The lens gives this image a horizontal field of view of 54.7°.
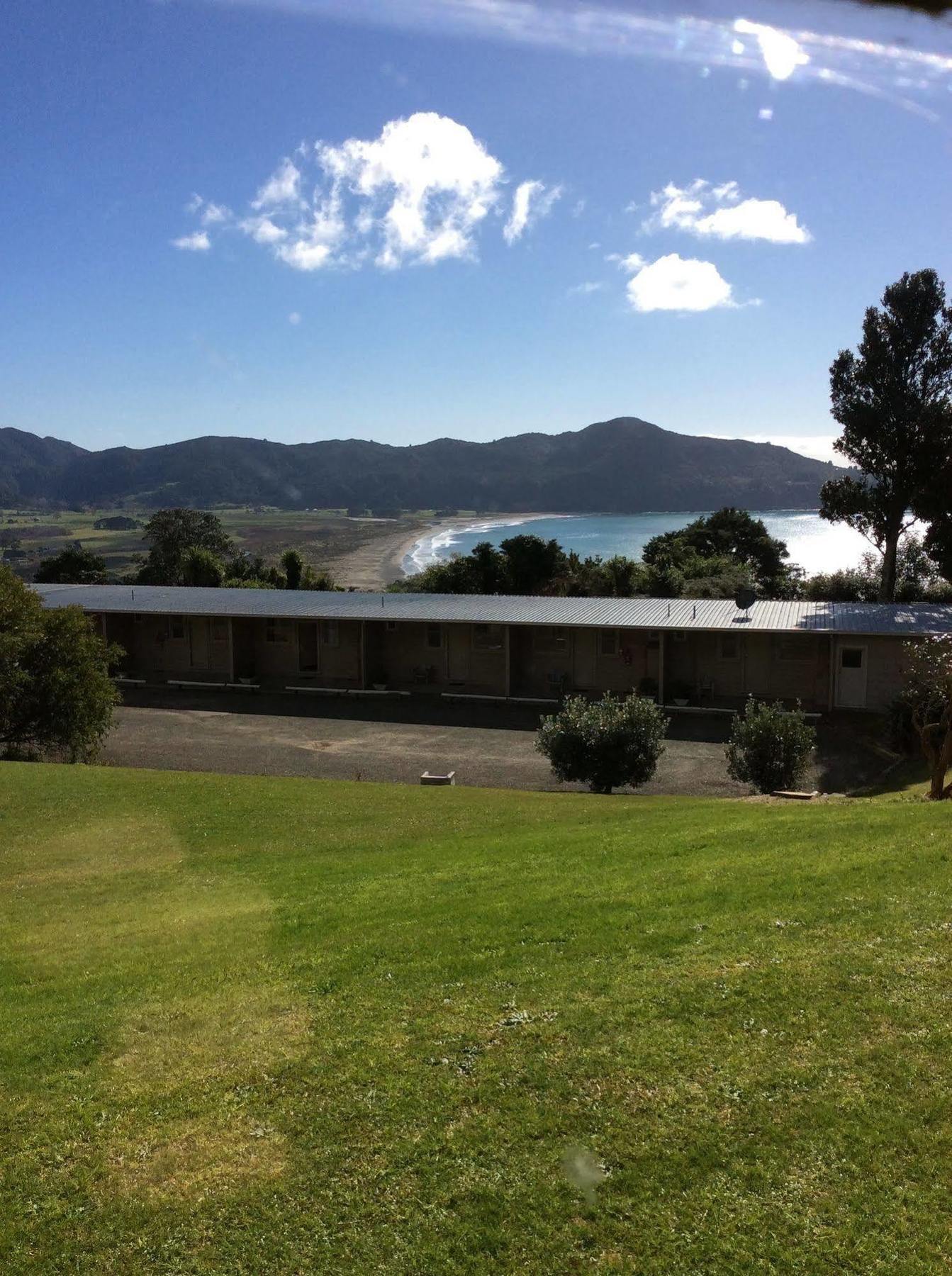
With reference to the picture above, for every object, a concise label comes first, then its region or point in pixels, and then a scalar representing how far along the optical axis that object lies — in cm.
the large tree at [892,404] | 4231
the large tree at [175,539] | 7275
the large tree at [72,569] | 5716
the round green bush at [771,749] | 1686
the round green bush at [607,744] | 1733
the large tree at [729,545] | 6519
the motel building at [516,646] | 2653
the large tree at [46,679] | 1975
